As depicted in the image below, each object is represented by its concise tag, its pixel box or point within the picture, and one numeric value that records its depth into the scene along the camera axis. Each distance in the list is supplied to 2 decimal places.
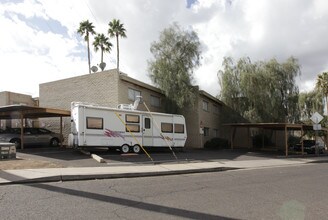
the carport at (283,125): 26.72
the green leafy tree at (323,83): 42.75
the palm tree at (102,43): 47.94
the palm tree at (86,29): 47.75
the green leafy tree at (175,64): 29.94
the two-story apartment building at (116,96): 26.56
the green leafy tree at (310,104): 45.47
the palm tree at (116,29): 45.31
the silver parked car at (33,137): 22.44
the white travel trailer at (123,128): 19.83
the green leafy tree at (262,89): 33.44
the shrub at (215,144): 33.31
